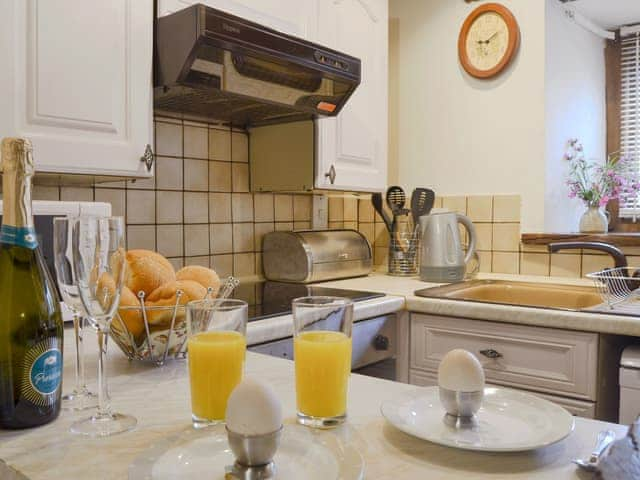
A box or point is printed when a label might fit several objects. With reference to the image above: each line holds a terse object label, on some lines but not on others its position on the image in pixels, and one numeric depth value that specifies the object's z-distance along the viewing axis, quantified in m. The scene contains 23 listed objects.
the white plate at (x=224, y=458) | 0.51
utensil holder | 2.28
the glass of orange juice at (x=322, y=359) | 0.66
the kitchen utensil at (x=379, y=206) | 2.40
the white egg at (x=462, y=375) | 0.63
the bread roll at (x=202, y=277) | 0.99
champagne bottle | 0.65
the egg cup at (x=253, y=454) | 0.50
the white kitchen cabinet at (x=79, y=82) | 1.20
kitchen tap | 1.76
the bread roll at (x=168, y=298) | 0.86
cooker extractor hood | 1.39
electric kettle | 2.03
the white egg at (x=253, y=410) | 0.50
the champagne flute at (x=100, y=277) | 0.65
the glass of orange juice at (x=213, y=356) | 0.65
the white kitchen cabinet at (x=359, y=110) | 1.95
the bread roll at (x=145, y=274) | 0.91
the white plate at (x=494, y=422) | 0.58
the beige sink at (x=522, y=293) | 1.83
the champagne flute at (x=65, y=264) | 0.65
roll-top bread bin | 2.03
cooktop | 1.49
